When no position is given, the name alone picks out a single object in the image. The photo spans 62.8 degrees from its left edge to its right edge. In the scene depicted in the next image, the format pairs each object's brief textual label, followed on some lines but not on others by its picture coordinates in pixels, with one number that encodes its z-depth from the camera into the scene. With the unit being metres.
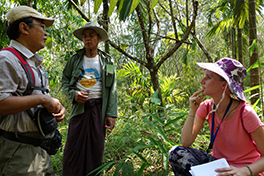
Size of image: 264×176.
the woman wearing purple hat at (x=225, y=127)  1.56
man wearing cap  1.28
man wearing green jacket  2.47
